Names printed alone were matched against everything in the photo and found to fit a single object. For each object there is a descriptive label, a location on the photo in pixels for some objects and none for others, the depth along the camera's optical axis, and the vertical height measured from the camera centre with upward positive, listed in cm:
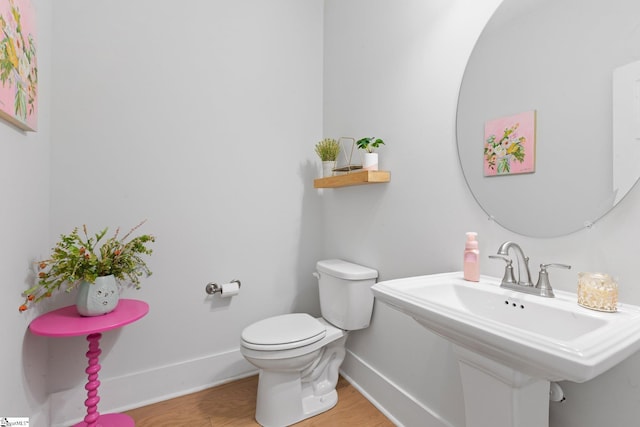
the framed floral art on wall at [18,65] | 92 +52
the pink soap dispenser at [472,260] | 103 -16
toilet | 137 -65
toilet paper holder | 175 -47
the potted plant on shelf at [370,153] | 155 +32
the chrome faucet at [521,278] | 87 -20
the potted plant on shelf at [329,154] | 189 +39
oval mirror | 79 +32
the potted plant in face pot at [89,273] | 122 -27
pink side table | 114 -46
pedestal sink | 54 -27
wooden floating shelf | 150 +19
